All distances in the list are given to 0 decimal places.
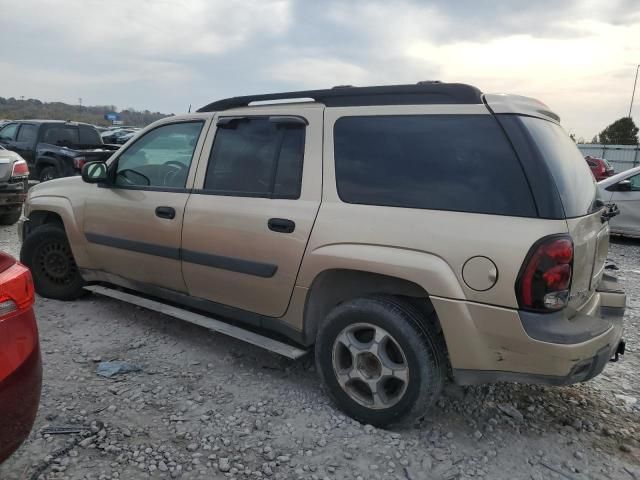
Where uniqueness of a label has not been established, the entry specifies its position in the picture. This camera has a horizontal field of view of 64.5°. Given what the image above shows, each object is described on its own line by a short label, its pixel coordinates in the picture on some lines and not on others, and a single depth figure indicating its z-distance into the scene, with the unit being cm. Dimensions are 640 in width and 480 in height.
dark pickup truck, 1170
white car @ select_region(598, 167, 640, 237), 833
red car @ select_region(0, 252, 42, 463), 192
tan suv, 238
